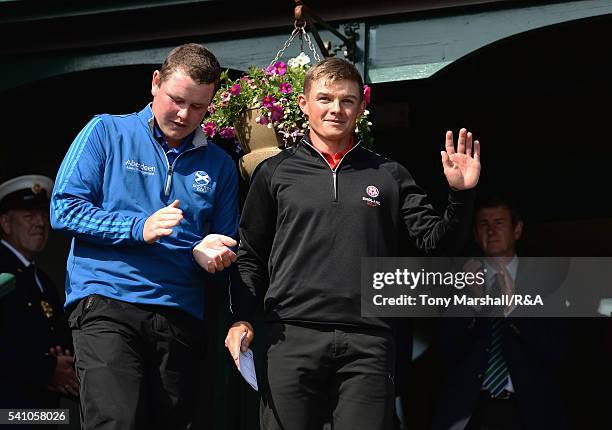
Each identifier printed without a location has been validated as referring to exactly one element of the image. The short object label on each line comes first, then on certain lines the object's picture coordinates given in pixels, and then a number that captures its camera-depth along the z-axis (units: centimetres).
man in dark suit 899
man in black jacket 652
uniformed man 930
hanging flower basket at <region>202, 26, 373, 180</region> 840
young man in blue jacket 665
